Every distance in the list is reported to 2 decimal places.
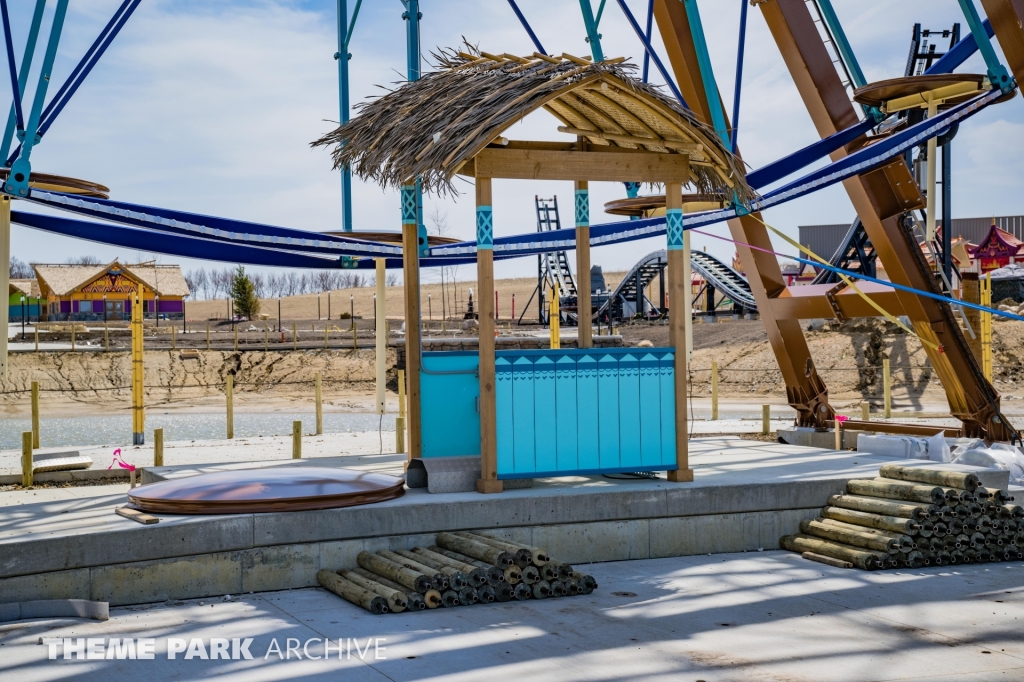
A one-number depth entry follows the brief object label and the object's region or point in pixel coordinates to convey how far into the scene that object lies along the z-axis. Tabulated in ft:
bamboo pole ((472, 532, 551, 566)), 25.62
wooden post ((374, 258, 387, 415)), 43.78
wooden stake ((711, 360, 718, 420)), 74.28
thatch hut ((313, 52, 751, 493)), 29.50
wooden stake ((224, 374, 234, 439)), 61.21
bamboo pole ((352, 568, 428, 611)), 24.10
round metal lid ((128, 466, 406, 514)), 26.48
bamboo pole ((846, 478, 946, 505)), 30.50
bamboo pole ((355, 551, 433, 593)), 24.34
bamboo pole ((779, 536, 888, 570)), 28.73
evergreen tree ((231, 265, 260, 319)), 217.56
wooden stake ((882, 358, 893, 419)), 71.41
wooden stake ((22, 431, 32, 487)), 39.22
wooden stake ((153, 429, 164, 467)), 44.27
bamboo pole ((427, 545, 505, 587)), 24.91
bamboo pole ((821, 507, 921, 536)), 29.58
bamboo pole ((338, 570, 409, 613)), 23.81
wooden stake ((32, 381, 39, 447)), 52.06
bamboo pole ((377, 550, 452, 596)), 24.44
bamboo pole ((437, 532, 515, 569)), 25.29
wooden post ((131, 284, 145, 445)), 55.36
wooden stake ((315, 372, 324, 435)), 63.05
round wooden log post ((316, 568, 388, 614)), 23.86
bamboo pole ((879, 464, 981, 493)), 30.91
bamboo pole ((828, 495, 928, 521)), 30.01
